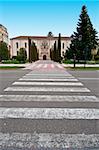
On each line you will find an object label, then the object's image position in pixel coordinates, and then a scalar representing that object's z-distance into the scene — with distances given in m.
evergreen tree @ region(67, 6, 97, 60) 22.67
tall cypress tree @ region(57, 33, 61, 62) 26.58
